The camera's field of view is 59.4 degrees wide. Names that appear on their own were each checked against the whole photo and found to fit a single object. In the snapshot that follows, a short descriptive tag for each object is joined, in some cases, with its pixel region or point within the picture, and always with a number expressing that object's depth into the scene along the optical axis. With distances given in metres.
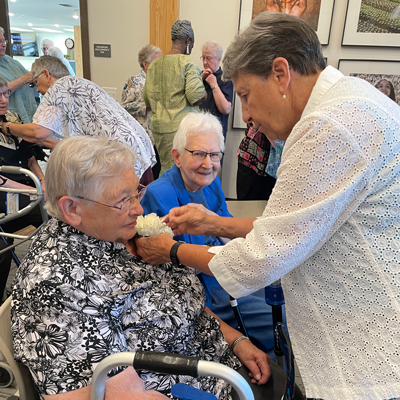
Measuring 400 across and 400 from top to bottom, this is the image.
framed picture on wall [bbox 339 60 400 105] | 3.86
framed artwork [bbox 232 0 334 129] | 3.74
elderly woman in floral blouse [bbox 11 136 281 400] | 0.92
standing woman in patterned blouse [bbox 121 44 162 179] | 3.78
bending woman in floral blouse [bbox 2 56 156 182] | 2.29
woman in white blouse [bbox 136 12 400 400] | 0.80
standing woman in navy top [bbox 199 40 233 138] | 3.55
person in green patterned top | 3.15
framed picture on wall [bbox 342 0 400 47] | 3.67
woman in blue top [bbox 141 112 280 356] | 1.61
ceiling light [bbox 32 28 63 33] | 7.97
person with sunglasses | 3.50
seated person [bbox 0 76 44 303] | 2.25
